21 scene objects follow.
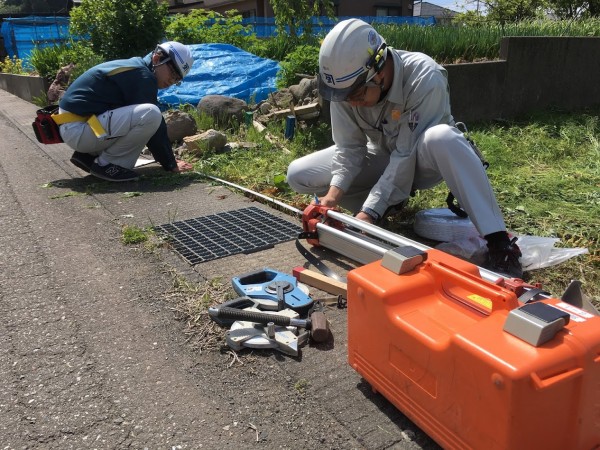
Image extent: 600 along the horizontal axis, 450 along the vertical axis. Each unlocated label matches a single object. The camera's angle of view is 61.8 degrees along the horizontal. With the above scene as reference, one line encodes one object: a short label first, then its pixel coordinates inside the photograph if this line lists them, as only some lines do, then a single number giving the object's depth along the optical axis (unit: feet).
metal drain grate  10.86
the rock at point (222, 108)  22.91
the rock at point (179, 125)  21.17
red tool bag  16.53
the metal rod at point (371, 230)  7.82
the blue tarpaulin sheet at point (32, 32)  51.80
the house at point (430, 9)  130.70
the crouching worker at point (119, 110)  15.97
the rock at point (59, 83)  34.40
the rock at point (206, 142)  19.11
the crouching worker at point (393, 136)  8.82
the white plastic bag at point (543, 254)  9.30
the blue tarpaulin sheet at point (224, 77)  26.30
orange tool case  4.05
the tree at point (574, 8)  47.14
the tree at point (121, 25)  31.19
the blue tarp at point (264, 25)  55.93
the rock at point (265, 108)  23.82
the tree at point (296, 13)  25.70
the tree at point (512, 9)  53.16
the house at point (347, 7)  81.30
